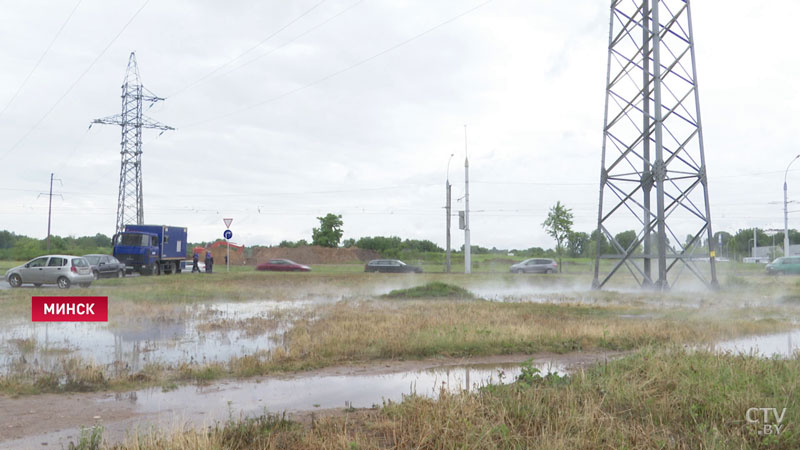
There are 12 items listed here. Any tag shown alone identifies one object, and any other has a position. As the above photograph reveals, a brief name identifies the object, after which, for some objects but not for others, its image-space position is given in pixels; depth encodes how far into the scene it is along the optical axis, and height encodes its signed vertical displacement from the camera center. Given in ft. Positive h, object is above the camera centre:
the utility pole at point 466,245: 149.18 +2.40
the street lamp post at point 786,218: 183.93 +11.45
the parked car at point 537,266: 161.38 -3.17
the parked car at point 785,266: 144.66 -2.87
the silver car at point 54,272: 86.74 -2.58
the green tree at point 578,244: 229.45 +4.26
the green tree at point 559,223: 225.35 +12.09
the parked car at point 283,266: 172.18 -3.34
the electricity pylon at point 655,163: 81.82 +12.85
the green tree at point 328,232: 305.94 +11.80
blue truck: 125.18 +1.42
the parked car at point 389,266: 166.40 -3.27
